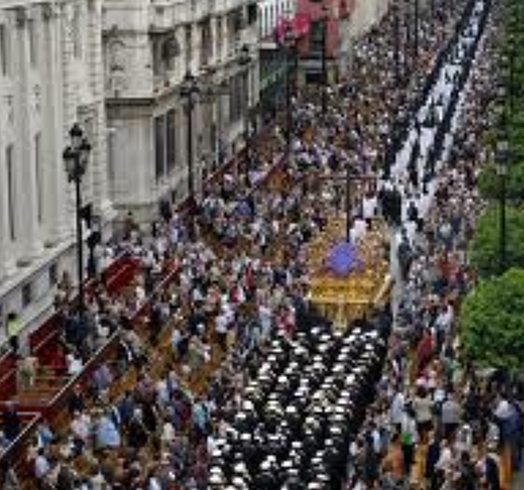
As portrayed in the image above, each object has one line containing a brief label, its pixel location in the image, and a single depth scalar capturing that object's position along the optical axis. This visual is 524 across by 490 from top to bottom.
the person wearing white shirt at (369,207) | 66.69
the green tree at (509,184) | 56.78
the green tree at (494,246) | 48.62
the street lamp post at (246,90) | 80.56
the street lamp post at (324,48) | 109.31
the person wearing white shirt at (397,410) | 40.28
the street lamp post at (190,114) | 68.31
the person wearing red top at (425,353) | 45.41
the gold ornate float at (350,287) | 50.94
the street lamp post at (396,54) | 111.12
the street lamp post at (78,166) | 44.31
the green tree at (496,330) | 40.22
